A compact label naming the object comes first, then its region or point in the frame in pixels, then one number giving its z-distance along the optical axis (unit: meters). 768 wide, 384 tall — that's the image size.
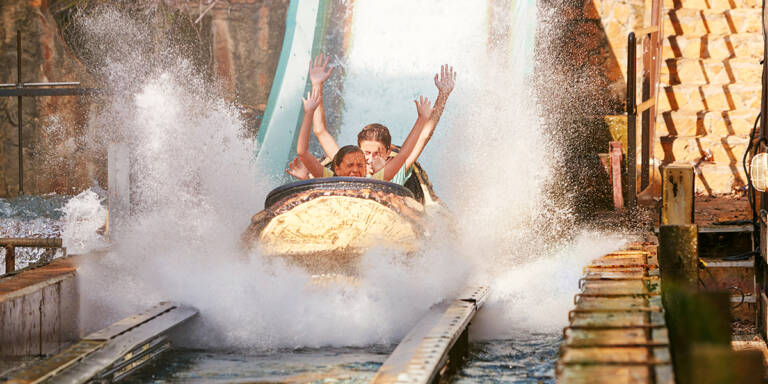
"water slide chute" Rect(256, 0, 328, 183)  23.53
